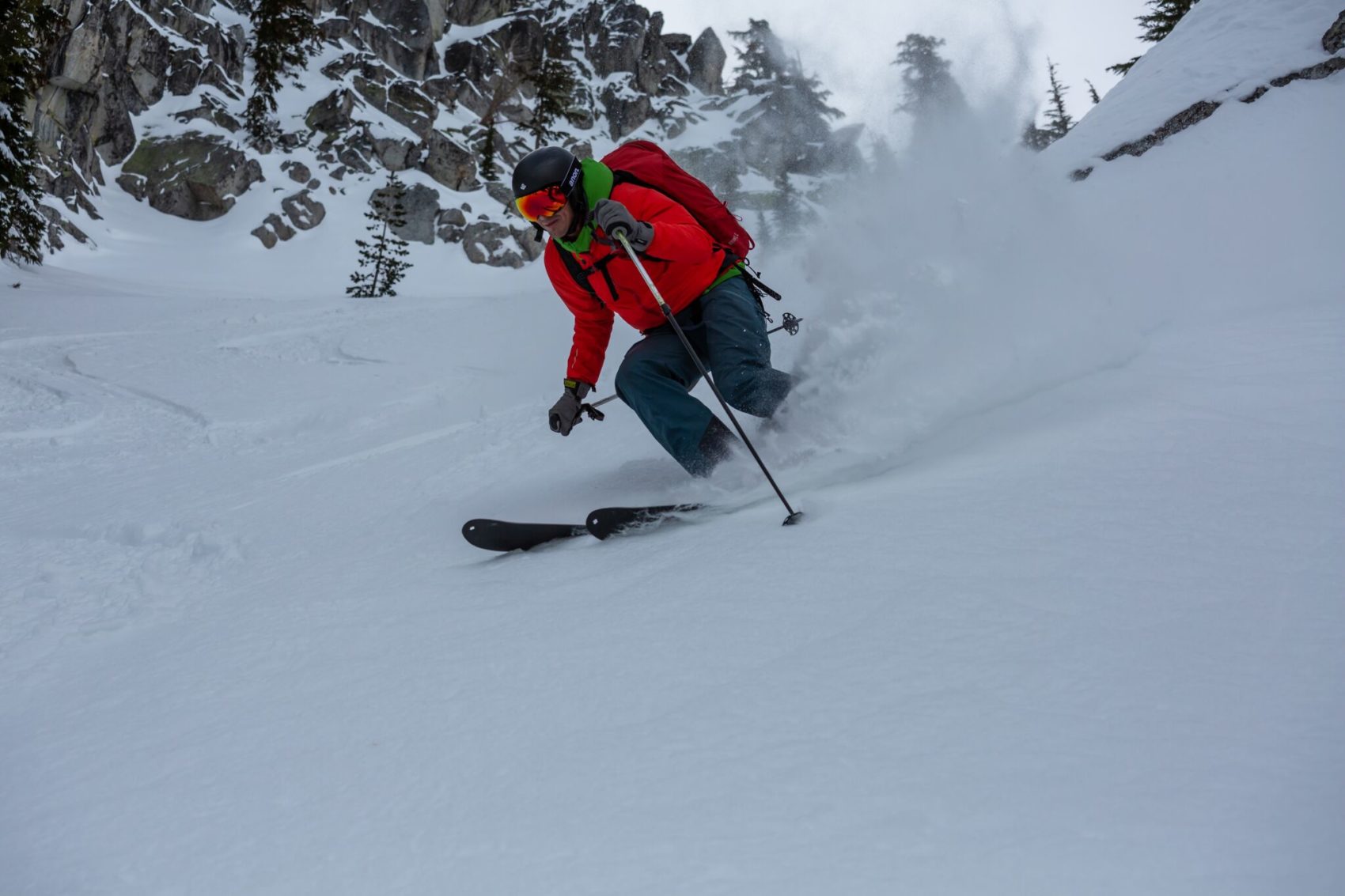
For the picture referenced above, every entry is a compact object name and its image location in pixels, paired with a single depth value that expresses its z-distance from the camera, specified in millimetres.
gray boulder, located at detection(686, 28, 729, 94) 69750
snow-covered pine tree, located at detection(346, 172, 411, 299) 26250
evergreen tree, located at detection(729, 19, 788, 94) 51281
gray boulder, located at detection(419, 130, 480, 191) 43500
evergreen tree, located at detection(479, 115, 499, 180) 43812
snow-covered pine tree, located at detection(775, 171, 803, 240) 32625
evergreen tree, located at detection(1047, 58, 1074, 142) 40375
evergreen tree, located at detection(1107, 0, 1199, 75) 24275
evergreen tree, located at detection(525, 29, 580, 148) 39375
